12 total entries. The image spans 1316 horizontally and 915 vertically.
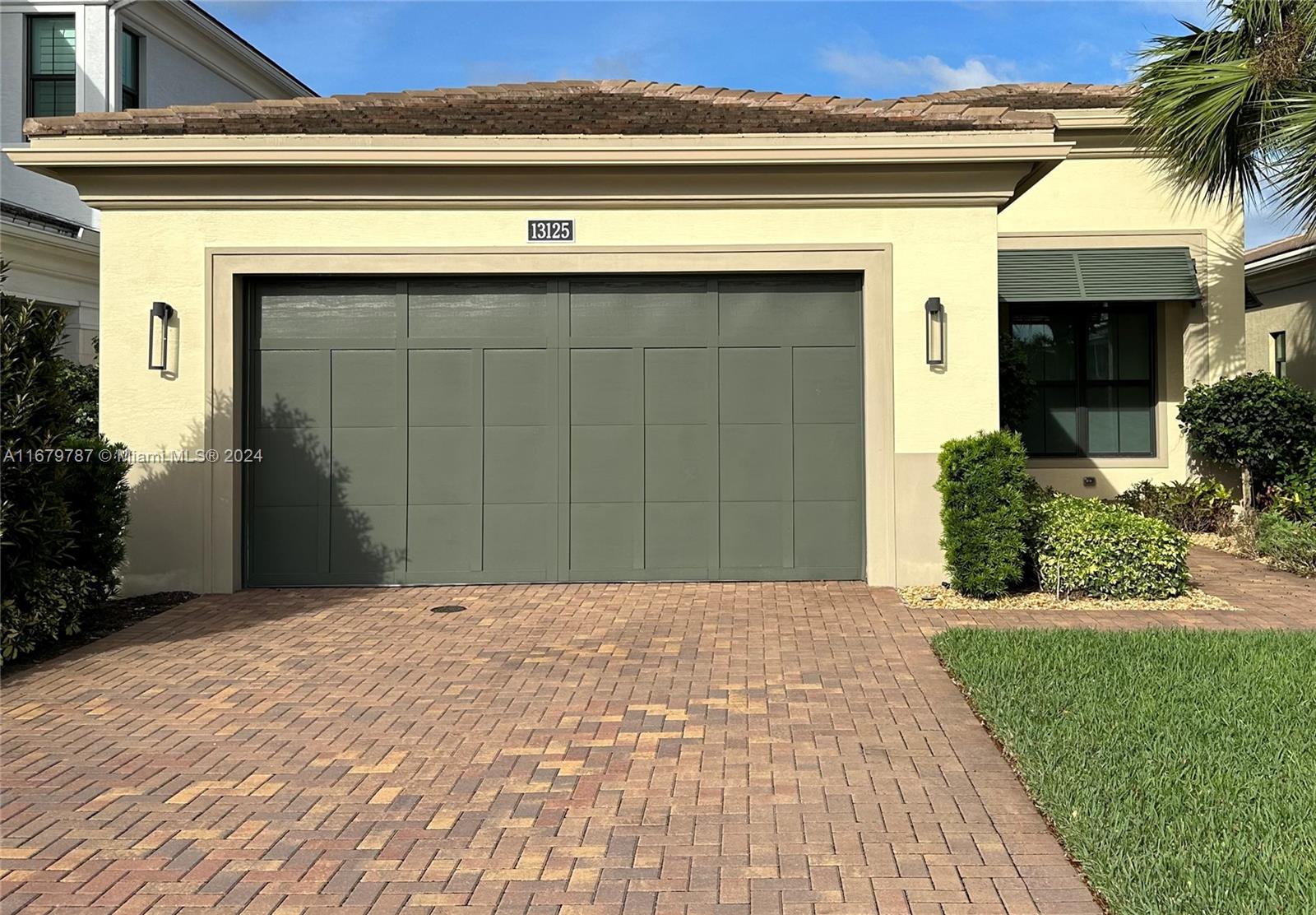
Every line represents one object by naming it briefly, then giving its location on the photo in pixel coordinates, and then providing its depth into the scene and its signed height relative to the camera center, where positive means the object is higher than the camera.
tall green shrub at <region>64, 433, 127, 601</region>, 8.52 -0.33
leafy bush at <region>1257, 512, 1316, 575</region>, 10.58 -0.82
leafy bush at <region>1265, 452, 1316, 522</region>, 11.66 -0.35
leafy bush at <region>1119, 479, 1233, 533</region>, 13.34 -0.52
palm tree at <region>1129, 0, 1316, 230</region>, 10.80 +4.22
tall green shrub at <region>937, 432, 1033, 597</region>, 9.15 -0.38
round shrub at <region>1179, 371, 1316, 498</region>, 12.57 +0.55
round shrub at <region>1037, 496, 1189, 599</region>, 9.14 -0.82
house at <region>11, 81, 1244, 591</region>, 9.95 +1.47
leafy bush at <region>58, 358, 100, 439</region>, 8.34 +0.85
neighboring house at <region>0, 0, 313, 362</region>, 15.48 +6.99
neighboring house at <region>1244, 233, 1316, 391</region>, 16.67 +2.87
